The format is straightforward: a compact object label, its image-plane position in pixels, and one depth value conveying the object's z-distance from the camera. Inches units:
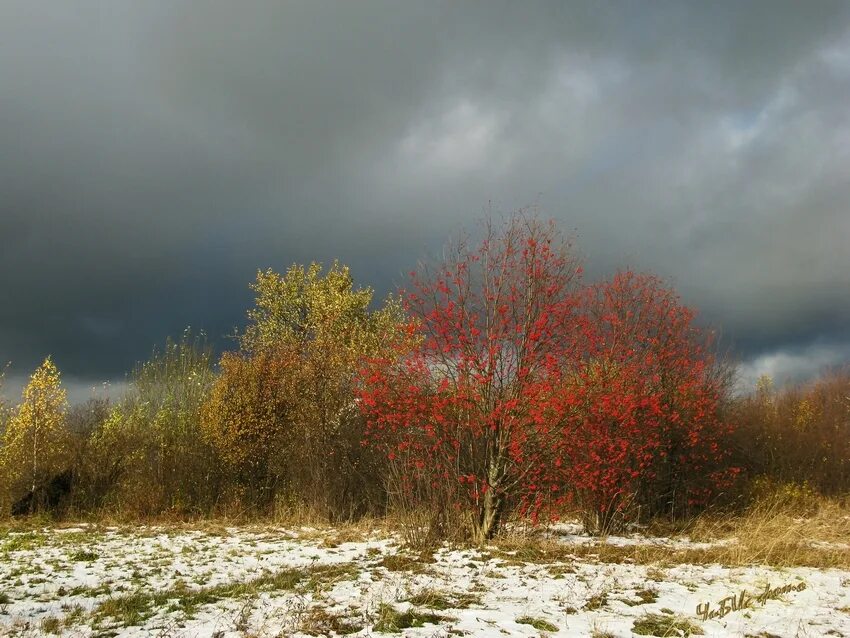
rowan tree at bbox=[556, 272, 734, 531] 505.7
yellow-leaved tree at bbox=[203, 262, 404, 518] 668.1
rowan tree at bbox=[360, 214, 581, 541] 465.7
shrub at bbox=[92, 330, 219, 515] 721.6
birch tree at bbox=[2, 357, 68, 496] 737.5
